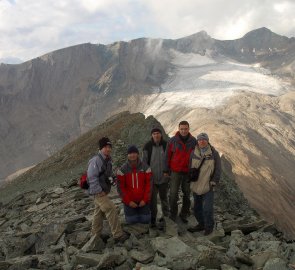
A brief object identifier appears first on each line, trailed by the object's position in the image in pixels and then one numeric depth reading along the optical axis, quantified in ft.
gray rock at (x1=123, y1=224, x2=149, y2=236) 33.98
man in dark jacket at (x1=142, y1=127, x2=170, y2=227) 35.42
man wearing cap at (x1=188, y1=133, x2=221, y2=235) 33.94
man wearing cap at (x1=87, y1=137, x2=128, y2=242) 31.40
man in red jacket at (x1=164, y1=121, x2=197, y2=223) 34.96
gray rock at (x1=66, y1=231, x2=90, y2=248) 33.54
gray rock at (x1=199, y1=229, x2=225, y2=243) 33.72
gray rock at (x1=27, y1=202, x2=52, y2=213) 52.29
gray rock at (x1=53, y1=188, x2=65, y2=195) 56.01
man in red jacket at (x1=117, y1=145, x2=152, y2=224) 33.63
